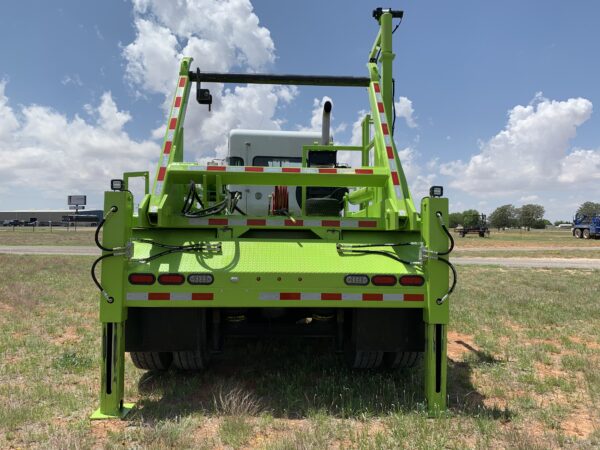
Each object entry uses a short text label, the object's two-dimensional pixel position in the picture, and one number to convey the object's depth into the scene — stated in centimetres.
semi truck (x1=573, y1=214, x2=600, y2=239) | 4291
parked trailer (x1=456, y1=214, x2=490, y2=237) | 4834
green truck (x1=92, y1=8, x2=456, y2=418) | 334
